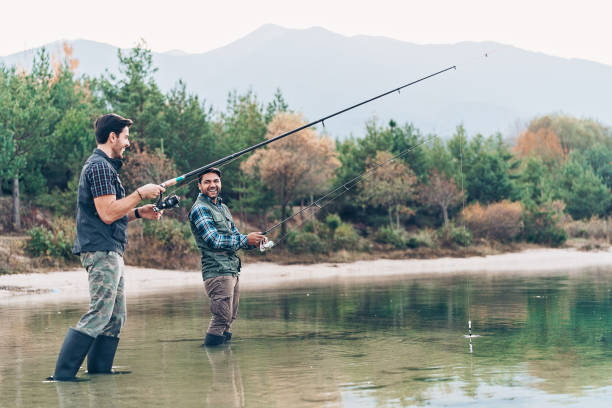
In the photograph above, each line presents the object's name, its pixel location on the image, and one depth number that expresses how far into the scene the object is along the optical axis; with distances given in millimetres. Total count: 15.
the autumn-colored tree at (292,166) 38781
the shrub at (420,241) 38781
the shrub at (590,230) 50688
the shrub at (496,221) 43531
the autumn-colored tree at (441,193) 45250
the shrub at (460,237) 40406
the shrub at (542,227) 45531
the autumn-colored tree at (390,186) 43125
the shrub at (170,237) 29073
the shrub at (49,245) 26416
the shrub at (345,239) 35844
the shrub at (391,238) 38406
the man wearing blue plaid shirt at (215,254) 9812
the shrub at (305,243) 34031
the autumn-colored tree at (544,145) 76438
